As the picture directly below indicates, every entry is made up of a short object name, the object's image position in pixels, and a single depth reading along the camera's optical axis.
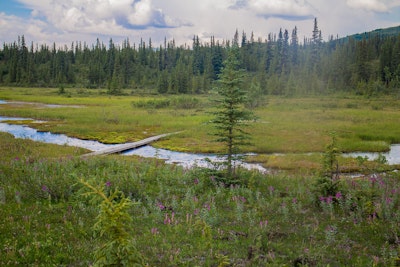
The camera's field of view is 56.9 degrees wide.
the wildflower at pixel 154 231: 8.65
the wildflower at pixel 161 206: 10.76
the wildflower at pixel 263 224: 9.09
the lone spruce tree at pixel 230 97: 14.52
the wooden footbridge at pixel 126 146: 27.52
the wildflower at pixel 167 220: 9.55
